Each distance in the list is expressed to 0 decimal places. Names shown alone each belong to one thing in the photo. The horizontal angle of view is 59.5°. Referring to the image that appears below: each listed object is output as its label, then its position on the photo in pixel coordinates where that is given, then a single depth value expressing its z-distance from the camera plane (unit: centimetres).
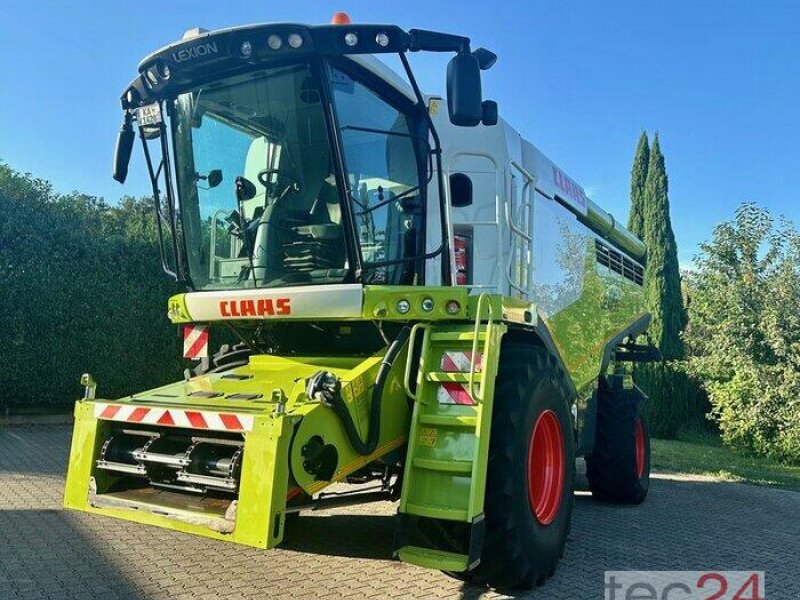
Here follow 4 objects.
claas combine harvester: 349
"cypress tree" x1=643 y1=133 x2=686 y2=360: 2166
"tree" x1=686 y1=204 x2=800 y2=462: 1426
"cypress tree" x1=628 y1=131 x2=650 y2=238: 2416
